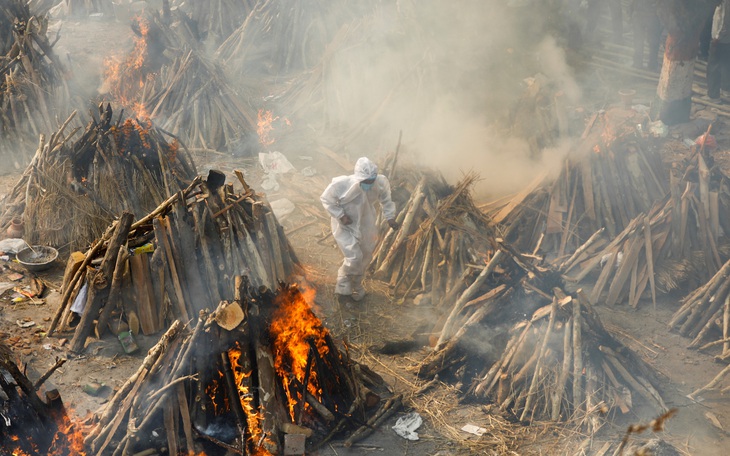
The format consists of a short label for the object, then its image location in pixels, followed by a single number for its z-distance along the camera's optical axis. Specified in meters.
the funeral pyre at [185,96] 13.49
